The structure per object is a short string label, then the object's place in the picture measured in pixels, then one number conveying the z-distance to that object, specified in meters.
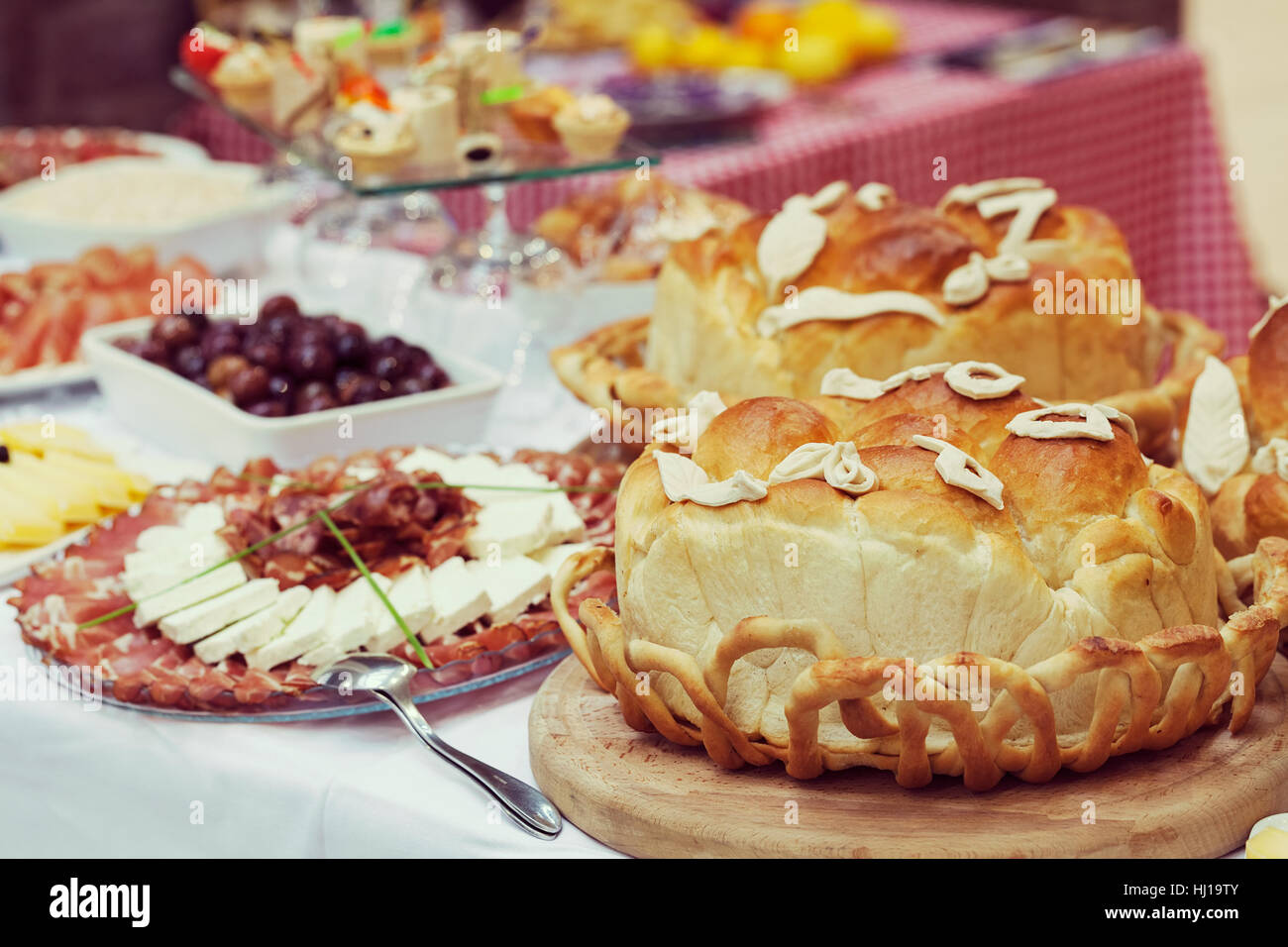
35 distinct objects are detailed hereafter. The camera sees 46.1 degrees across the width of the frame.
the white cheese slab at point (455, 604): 1.33
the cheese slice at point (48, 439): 1.79
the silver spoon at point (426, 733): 1.11
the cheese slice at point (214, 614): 1.33
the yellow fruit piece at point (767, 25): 4.02
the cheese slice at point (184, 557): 1.42
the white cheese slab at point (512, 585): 1.35
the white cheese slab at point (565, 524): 1.47
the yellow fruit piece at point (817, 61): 3.63
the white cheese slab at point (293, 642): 1.29
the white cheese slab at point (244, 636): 1.31
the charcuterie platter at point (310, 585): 1.29
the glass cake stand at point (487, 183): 2.05
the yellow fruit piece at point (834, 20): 3.80
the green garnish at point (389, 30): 2.79
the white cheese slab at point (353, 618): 1.30
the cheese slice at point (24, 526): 1.59
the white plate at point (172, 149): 3.13
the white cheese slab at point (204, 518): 1.52
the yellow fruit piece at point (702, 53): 3.88
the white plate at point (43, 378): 2.11
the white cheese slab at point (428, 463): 1.60
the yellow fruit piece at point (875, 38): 3.82
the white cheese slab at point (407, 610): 1.31
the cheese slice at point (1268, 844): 1.00
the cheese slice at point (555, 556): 1.44
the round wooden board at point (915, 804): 1.00
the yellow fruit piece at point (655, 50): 3.84
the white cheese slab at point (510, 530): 1.43
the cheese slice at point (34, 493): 1.64
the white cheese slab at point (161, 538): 1.50
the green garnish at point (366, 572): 1.28
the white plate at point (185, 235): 2.58
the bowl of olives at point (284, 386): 1.82
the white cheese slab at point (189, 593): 1.36
